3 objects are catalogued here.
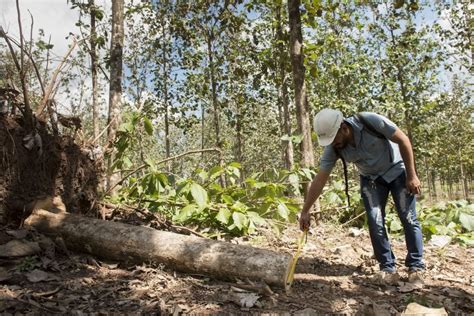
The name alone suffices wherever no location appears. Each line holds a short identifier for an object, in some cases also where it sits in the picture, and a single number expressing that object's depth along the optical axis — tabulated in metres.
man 3.40
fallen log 3.10
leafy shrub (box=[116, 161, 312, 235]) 4.64
